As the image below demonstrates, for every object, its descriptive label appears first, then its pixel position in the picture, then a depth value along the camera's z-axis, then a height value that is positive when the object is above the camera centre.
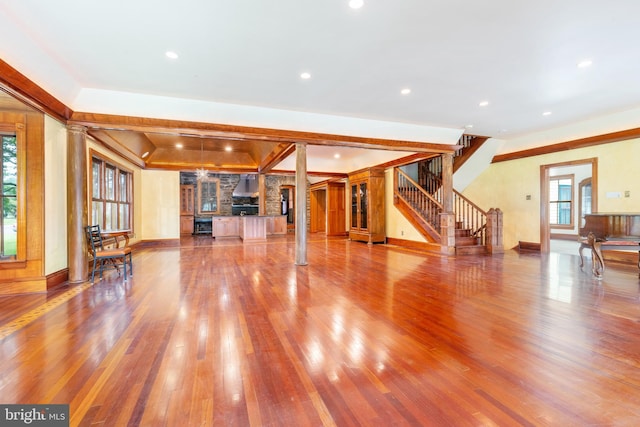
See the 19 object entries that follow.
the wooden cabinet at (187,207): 12.19 +0.21
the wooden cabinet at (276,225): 12.27 -0.58
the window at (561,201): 10.12 +0.35
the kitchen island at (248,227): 9.89 -0.58
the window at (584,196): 9.57 +0.50
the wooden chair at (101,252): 4.29 -0.63
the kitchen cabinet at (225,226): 10.86 -0.56
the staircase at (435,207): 7.34 +0.12
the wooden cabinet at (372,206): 9.17 +0.17
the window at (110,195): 5.90 +0.41
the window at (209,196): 12.46 +0.71
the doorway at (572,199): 6.37 +0.40
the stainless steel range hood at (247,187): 12.80 +1.13
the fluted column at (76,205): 4.30 +0.11
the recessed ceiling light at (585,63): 3.58 +1.90
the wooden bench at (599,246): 4.45 -0.58
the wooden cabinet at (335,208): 11.88 +0.14
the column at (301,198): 5.76 +0.28
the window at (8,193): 3.93 +0.27
